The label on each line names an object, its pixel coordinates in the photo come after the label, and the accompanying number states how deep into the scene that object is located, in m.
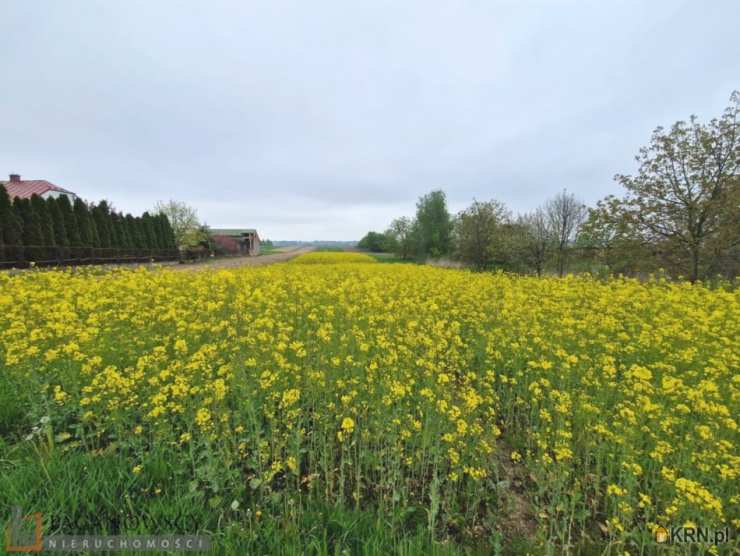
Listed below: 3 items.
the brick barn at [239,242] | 58.78
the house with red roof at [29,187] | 40.69
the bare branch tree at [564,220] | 24.42
